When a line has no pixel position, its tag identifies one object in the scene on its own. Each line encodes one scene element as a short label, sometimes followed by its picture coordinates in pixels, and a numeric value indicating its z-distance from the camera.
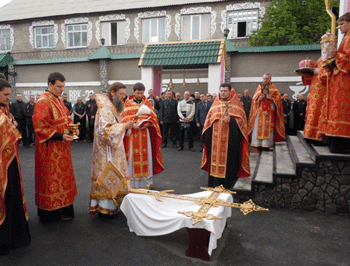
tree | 15.27
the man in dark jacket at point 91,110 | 11.81
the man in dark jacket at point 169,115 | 10.09
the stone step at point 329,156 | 4.31
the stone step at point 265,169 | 4.73
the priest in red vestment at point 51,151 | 3.69
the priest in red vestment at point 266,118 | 7.45
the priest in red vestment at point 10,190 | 2.99
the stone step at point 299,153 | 4.56
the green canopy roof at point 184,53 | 11.11
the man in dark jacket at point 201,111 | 9.52
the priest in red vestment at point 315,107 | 5.27
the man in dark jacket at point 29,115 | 10.77
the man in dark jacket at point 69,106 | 11.68
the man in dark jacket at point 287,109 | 10.58
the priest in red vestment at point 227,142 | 5.14
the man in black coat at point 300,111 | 11.12
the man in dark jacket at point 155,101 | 10.76
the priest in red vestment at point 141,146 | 5.09
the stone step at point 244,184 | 4.71
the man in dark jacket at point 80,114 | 11.97
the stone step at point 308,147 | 4.70
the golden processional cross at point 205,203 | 2.96
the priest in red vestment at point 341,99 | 4.19
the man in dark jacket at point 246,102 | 10.91
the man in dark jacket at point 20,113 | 10.79
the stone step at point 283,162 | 4.66
